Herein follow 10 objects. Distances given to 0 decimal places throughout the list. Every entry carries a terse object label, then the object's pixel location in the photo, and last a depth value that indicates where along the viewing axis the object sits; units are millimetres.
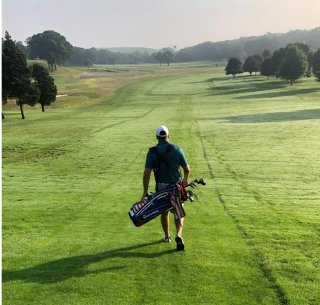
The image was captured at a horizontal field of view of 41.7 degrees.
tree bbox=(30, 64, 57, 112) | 66625
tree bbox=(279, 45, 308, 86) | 103938
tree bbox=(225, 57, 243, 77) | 150112
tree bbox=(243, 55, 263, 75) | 151125
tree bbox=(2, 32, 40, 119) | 57688
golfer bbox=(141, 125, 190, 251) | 10492
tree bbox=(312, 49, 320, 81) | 107250
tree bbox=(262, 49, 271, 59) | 163125
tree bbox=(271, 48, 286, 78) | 121875
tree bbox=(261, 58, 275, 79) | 126862
